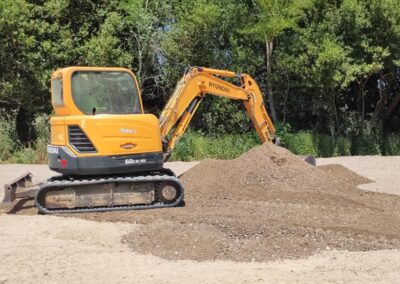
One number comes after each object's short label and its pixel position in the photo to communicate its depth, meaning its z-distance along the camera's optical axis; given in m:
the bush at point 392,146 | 20.69
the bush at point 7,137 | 18.13
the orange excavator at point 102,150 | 8.55
